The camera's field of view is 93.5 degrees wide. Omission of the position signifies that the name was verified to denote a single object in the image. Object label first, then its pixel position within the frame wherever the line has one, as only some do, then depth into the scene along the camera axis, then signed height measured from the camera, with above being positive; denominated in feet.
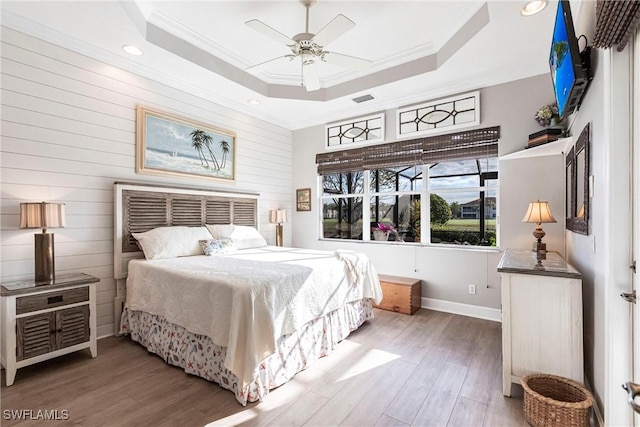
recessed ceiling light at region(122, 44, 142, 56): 9.96 +5.55
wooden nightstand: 7.45 -2.82
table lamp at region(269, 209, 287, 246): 16.58 -0.31
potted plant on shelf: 10.36 +3.37
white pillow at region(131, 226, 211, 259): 10.53 -1.01
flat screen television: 5.92 +3.19
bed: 6.79 -2.32
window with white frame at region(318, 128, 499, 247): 12.67 +0.70
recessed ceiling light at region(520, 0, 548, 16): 7.79 +5.45
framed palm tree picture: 11.62 +2.86
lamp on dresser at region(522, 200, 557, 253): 9.05 -0.10
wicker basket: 5.44 -3.67
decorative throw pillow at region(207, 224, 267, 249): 13.17 -0.95
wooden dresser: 6.39 -2.41
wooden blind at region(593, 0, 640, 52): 3.88 +2.66
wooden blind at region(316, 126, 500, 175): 12.26 +2.86
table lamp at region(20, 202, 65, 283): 8.20 -0.30
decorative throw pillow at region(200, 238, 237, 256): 11.70 -1.31
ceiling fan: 7.80 +4.81
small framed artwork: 17.80 +0.86
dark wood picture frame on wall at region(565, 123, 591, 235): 6.73 +0.73
